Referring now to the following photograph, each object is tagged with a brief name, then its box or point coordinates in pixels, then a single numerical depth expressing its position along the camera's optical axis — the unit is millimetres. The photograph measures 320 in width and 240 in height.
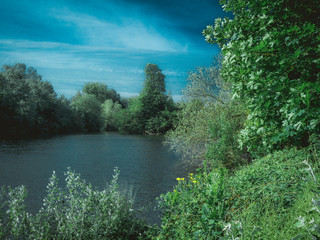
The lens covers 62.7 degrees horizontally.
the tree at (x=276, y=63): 4867
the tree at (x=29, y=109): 37188
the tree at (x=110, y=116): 59469
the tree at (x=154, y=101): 46281
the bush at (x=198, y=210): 3926
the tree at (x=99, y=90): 78250
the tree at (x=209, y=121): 11469
